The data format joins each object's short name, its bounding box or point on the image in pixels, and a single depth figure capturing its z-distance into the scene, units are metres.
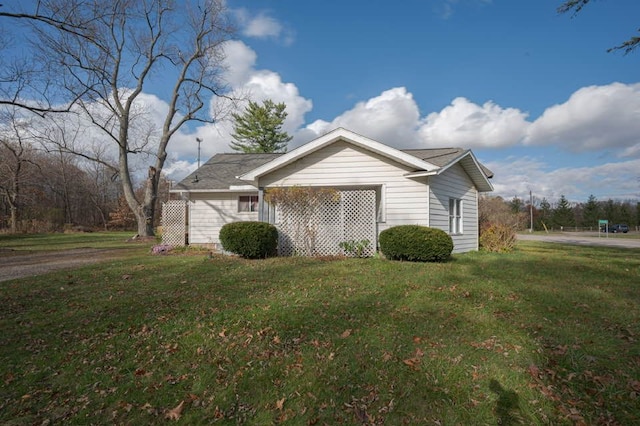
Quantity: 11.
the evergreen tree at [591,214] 55.28
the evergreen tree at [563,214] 56.00
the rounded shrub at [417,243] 9.68
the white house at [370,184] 11.20
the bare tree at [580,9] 10.43
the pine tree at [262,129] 38.88
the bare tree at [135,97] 18.33
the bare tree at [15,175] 27.89
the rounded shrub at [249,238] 10.80
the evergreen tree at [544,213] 57.95
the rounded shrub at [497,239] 14.30
